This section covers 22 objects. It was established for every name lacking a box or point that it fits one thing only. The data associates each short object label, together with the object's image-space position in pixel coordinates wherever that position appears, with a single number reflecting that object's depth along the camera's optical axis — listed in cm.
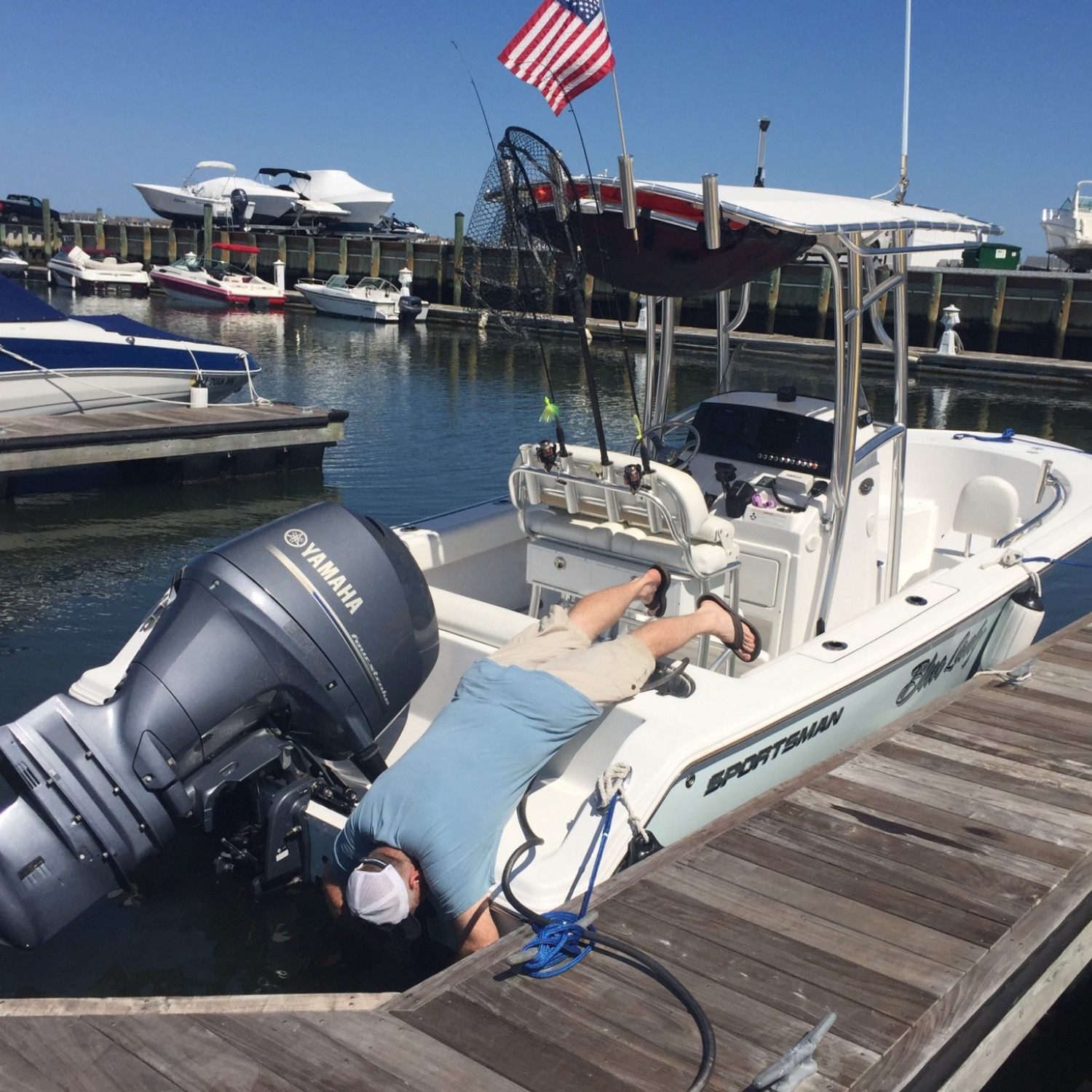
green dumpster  3177
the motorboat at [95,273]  3659
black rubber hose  253
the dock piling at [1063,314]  2492
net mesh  438
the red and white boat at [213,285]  3459
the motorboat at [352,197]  5244
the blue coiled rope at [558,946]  290
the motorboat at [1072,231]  3434
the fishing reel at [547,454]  459
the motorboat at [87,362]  1149
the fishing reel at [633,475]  428
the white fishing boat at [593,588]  342
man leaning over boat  321
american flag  443
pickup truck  5141
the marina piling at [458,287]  3278
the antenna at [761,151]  613
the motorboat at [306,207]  5066
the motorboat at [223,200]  5044
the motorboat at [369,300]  3206
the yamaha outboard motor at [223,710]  334
